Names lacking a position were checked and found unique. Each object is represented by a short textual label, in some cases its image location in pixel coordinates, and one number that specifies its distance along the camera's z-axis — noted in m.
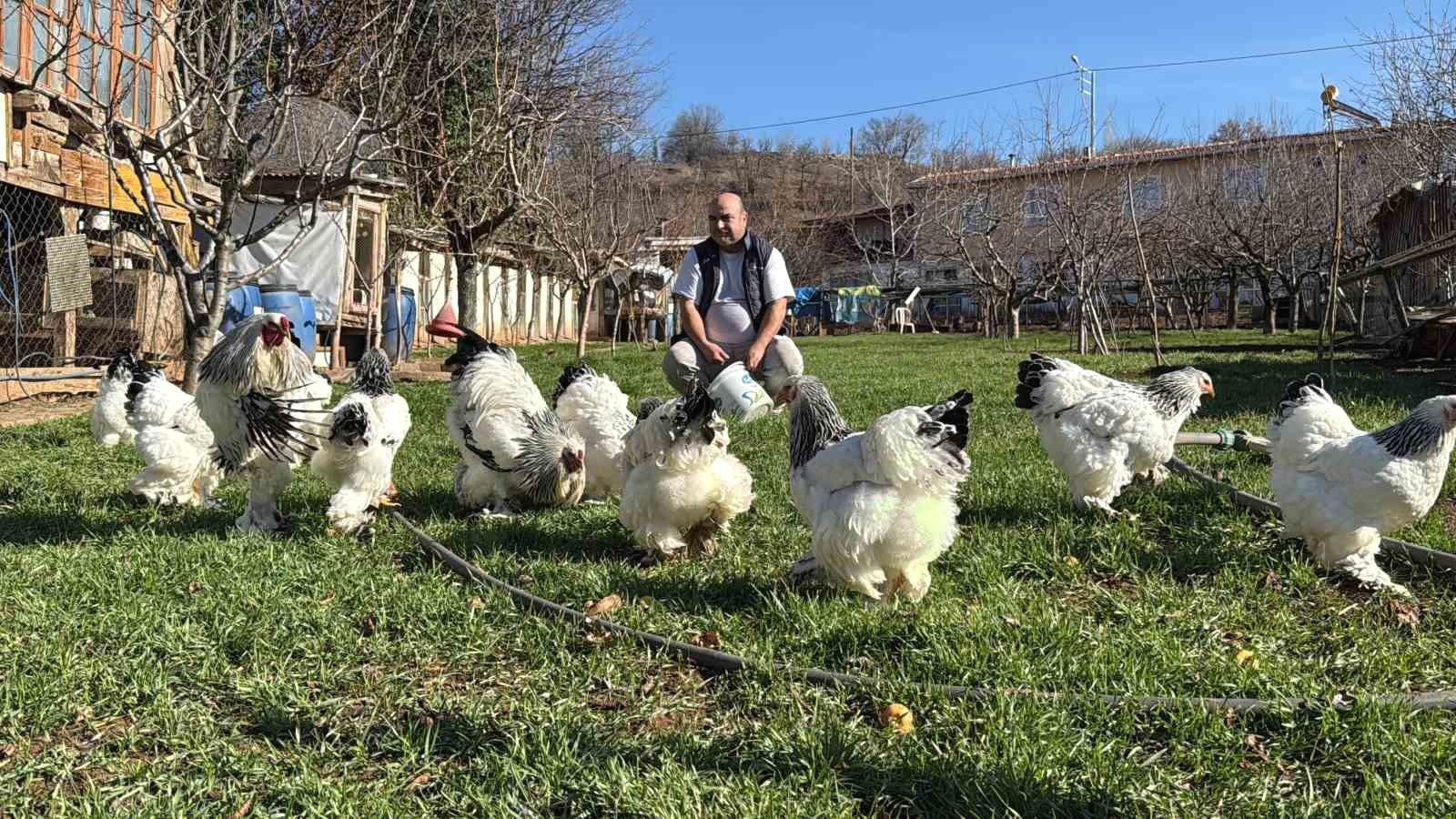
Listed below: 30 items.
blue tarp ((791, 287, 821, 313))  45.89
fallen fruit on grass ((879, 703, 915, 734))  2.95
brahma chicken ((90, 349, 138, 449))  7.04
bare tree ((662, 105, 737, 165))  63.77
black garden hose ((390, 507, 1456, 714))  2.95
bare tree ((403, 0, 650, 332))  15.34
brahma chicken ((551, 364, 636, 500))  6.21
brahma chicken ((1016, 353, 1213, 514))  5.24
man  6.11
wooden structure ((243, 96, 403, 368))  14.05
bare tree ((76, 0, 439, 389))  7.77
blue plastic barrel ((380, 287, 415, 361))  17.47
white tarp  17.11
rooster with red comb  4.93
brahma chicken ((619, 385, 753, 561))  4.63
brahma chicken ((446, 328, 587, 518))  5.82
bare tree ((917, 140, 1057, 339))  26.62
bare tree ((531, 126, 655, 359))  18.19
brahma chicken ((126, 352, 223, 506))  5.77
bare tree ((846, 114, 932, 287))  42.69
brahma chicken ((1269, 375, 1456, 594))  3.91
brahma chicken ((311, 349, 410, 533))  5.09
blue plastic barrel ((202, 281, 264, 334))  12.63
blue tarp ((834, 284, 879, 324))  45.97
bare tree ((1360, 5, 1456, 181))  12.89
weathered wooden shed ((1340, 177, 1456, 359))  10.80
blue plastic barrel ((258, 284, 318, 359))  13.52
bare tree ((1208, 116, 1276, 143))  30.92
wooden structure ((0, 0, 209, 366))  9.68
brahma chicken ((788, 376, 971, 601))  3.71
